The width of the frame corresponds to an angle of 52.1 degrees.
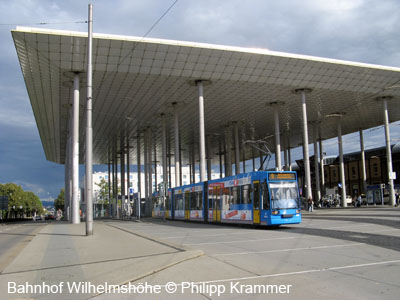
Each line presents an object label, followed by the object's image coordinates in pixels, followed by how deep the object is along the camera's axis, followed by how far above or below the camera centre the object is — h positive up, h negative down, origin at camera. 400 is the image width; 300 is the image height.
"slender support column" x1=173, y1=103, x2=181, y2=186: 46.59 +7.10
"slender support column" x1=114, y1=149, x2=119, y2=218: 63.51 -1.44
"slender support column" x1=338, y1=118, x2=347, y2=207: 52.25 +4.45
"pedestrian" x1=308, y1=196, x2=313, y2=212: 37.95 -1.13
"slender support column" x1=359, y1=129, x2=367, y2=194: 58.69 +7.13
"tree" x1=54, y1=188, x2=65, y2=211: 154.50 +1.44
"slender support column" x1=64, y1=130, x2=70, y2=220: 57.96 +3.76
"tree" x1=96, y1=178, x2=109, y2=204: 105.68 +2.52
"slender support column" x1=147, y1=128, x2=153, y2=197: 59.01 +6.54
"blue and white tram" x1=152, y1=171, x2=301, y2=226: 20.20 -0.23
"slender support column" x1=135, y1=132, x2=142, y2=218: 63.41 +8.65
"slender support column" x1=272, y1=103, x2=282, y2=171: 48.19 +8.38
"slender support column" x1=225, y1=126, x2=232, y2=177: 61.78 +7.56
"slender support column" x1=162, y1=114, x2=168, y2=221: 51.66 +6.86
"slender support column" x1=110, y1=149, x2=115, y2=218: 67.82 +4.28
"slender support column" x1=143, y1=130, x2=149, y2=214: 59.98 +4.95
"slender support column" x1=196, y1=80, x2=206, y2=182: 39.66 +6.38
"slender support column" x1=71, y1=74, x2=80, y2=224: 32.34 +3.08
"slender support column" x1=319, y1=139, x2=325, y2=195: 69.03 +7.40
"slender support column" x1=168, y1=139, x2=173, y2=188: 74.07 +8.56
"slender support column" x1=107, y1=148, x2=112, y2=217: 72.54 -1.81
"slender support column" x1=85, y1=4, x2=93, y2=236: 17.67 +2.43
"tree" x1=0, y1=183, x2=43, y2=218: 100.69 +1.67
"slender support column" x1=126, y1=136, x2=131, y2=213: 68.07 +8.82
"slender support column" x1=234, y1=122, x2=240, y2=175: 58.51 +6.76
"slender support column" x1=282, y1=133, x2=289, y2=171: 72.09 +7.48
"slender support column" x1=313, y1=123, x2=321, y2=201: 58.23 +6.19
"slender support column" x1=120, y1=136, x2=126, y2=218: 69.70 +6.29
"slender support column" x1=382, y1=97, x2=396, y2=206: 43.98 +3.62
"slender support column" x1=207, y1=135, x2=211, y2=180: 70.81 +7.18
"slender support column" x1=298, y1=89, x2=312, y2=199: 42.75 +5.25
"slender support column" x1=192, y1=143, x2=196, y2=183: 80.71 +7.91
